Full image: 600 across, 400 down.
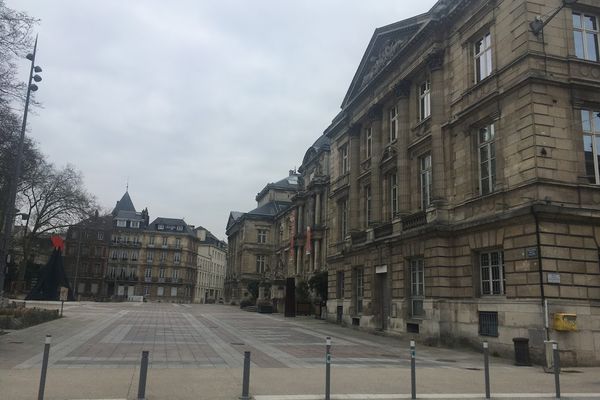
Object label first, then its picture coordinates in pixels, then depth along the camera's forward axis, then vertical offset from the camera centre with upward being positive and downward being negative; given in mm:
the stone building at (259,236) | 79188 +9259
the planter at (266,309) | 49197 -1109
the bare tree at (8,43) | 14898 +7115
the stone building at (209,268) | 115875 +6593
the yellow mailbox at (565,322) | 14750 -460
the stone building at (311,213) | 50562 +8819
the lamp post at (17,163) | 18703 +4613
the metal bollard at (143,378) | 7668 -1271
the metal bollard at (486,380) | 9281 -1376
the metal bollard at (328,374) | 8562 -1239
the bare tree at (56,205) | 51219 +8736
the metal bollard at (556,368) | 9133 -1125
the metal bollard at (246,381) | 8359 -1350
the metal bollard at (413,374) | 8938 -1259
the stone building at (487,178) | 15781 +4683
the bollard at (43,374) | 7656 -1225
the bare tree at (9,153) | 17406 +5667
